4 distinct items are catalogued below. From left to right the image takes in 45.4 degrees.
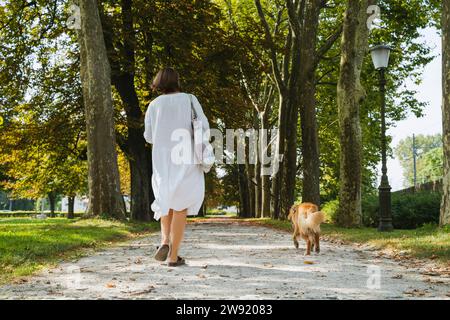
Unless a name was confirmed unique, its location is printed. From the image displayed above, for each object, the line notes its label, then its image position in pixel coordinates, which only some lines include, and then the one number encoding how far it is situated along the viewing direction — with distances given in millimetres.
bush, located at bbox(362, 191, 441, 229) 19447
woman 6285
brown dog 7773
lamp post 13155
